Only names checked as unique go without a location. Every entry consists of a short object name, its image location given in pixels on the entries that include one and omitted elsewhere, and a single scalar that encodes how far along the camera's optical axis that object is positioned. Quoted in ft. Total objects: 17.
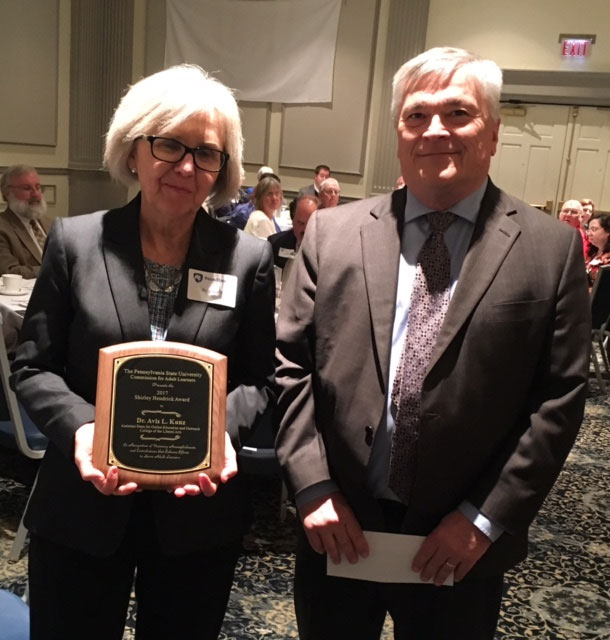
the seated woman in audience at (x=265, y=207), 19.29
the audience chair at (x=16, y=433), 8.14
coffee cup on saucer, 11.59
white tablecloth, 9.30
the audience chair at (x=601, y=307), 17.62
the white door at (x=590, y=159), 27.58
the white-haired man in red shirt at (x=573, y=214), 21.84
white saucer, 11.52
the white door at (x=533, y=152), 28.09
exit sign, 26.43
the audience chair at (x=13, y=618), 4.69
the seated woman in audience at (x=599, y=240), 20.99
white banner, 28.73
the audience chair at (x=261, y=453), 8.63
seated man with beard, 14.74
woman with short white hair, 4.34
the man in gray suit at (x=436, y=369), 4.21
